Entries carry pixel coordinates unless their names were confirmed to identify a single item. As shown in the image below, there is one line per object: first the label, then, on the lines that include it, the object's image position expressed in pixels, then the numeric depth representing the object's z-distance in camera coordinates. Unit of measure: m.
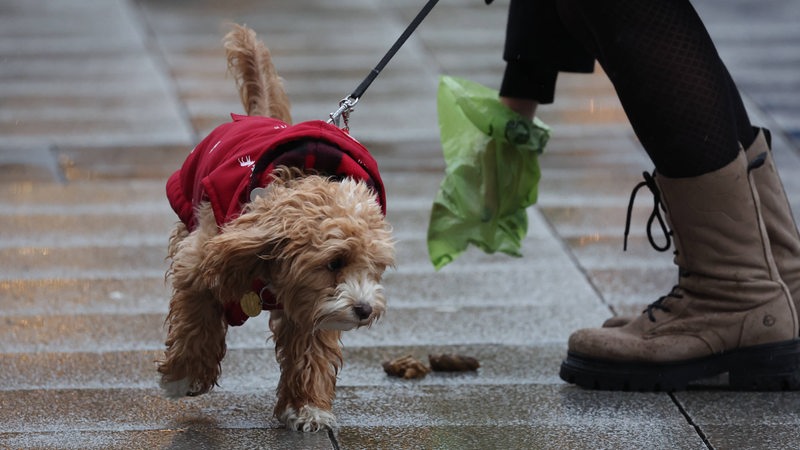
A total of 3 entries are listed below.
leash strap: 7.76
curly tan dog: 6.52
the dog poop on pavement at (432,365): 8.36
